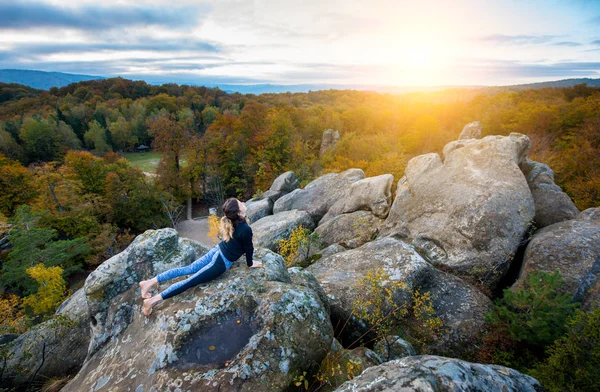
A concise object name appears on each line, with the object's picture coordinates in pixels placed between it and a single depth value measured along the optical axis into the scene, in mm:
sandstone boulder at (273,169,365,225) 20469
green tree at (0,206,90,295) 21344
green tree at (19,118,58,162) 63938
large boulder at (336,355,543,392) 3398
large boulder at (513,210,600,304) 7918
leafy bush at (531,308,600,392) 4332
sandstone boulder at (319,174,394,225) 15711
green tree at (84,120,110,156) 73000
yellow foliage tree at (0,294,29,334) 11852
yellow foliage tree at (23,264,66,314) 19891
